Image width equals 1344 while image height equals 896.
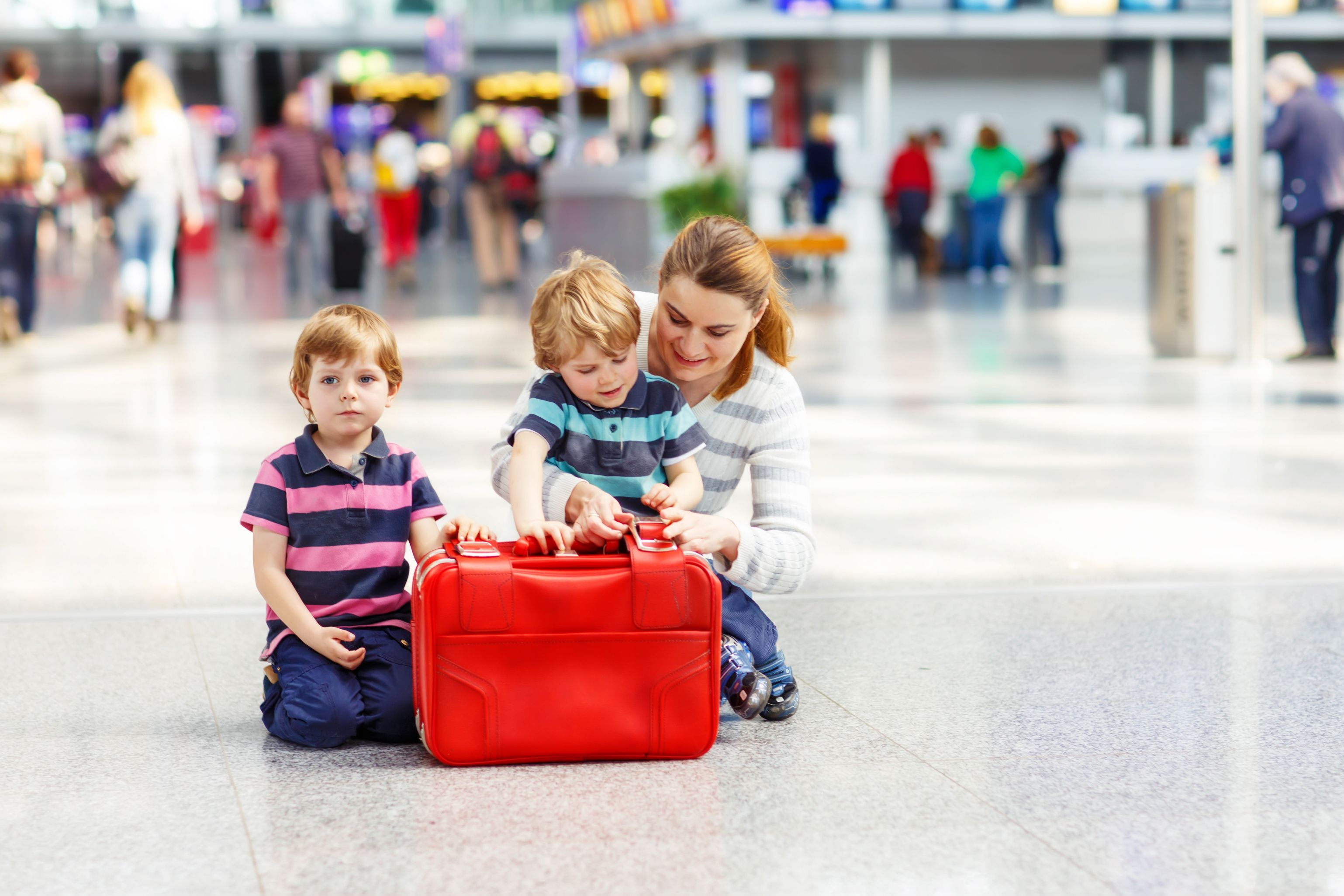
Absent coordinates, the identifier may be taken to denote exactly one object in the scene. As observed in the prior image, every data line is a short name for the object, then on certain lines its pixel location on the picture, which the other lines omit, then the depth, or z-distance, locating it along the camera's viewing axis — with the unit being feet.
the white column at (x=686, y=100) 77.71
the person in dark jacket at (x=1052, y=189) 66.85
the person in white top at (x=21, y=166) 35.12
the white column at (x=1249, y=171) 31.76
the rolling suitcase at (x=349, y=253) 50.80
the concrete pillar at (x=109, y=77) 138.41
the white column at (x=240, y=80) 134.72
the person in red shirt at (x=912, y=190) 65.41
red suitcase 9.32
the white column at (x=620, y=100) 87.92
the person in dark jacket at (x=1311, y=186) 31.37
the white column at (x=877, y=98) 75.41
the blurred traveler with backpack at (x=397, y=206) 58.49
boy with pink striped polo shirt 9.93
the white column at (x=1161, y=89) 77.97
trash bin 33.40
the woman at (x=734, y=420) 9.98
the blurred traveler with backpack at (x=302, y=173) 48.34
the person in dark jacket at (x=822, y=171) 66.18
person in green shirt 62.95
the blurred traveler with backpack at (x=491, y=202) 58.65
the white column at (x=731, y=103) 73.51
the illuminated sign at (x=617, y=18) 75.82
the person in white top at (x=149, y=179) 36.81
